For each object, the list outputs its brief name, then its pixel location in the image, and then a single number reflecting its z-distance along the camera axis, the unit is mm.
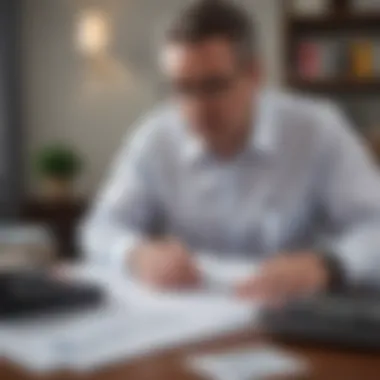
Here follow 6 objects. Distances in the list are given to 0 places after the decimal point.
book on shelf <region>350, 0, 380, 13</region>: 4253
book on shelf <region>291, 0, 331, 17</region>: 4283
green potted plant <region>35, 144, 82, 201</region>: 4302
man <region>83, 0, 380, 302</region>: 2527
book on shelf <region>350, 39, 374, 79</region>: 4283
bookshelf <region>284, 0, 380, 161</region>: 4276
